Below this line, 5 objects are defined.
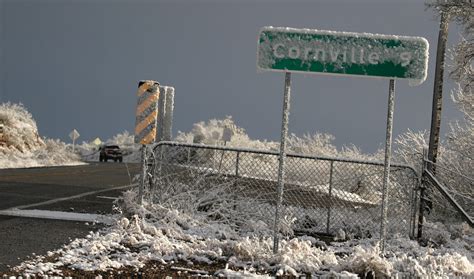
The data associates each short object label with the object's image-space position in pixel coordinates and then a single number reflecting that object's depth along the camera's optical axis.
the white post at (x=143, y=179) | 19.30
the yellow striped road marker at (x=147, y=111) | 19.31
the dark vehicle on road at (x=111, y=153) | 106.44
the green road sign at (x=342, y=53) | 14.85
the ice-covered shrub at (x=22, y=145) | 67.81
